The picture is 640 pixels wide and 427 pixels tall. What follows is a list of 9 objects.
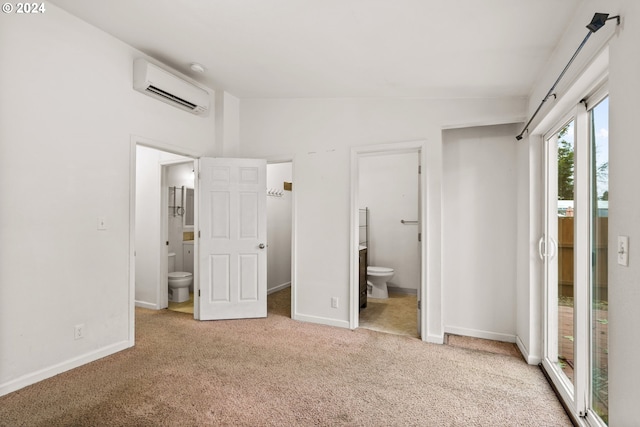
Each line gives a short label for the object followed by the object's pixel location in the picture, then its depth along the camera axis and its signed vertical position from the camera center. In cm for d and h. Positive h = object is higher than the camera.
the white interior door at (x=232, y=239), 379 -27
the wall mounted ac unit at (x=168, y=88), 294 +123
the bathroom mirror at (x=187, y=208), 496 +12
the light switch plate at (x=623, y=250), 131 -14
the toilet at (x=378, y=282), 475 -97
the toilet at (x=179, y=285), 446 -95
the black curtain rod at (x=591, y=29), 135 +81
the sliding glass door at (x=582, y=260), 180 -27
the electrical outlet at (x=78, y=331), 257 -91
